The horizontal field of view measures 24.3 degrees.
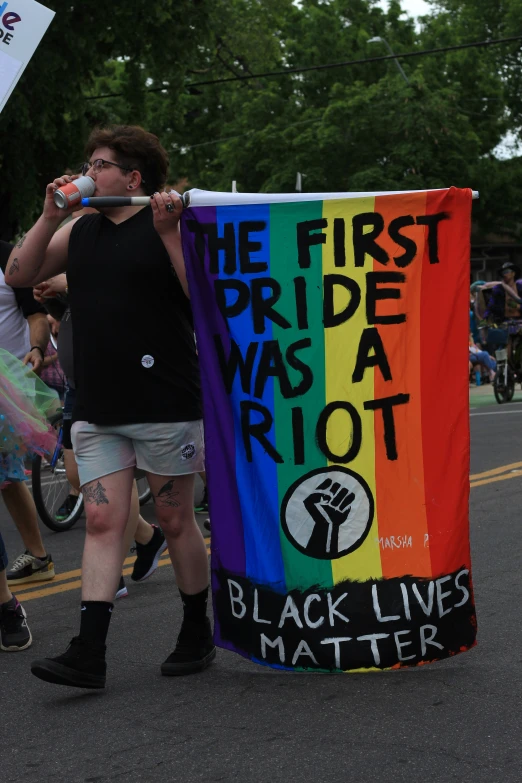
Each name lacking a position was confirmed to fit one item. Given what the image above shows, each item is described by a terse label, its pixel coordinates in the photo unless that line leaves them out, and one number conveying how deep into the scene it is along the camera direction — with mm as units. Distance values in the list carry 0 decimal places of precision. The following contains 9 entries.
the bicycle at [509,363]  17009
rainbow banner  4207
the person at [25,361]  5711
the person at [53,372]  10492
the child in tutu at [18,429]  4883
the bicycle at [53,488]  7824
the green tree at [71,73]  17219
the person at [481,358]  21375
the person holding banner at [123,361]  4227
